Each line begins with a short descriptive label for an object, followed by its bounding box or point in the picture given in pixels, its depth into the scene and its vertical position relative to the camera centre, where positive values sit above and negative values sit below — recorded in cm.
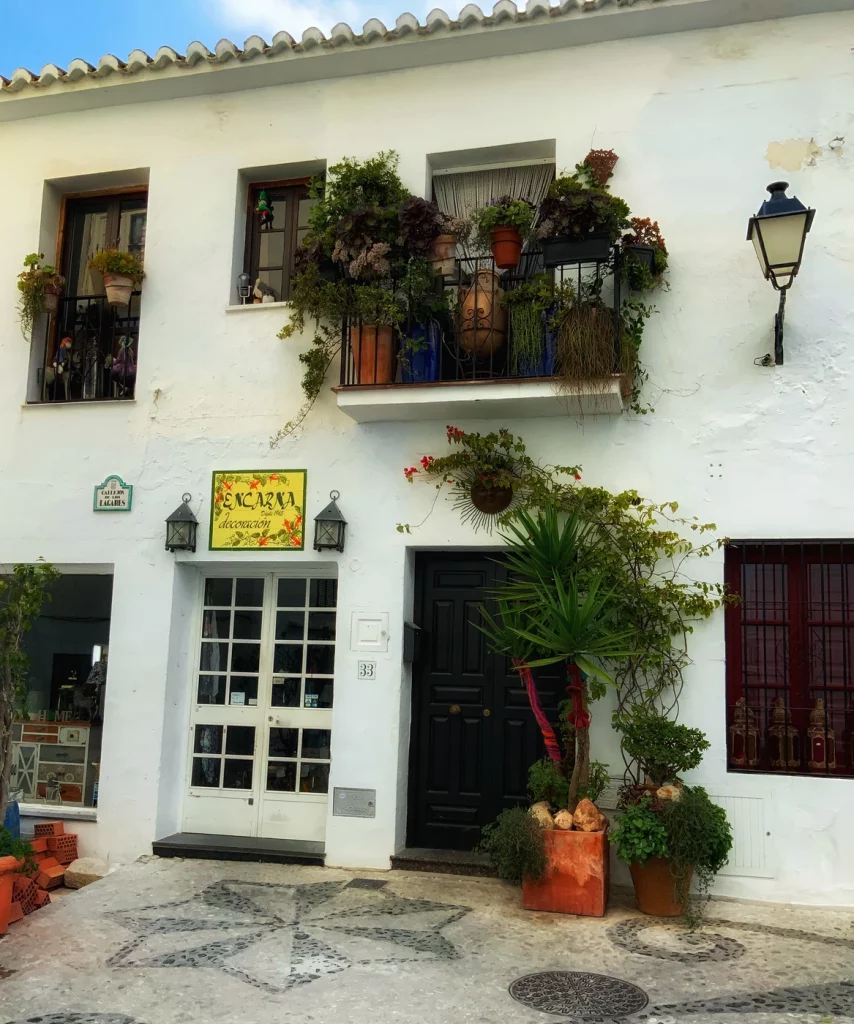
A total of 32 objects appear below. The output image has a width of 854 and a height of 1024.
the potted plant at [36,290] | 856 +314
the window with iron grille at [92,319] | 871 +300
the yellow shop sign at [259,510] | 775 +114
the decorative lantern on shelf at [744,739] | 668 -51
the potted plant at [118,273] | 826 +321
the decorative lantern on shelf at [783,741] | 661 -51
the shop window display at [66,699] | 831 -51
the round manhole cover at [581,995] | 467 -169
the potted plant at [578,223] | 686 +316
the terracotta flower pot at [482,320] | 729 +257
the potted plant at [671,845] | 589 -112
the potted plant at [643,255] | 698 +297
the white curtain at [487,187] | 802 +399
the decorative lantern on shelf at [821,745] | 652 -52
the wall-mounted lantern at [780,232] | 627 +288
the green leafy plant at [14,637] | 615 +2
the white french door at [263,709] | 777 -49
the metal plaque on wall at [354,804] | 720 -114
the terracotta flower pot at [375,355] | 741 +231
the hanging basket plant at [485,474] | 721 +139
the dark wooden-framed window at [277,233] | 852 +374
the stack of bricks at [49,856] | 669 -168
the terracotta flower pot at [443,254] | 746 +313
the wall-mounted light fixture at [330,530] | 748 +95
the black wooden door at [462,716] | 727 -46
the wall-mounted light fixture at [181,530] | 783 +95
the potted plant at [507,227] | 729 +329
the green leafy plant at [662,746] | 625 -54
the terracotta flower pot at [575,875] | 604 -135
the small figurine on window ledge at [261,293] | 831 +309
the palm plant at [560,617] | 619 +28
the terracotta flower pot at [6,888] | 585 -152
